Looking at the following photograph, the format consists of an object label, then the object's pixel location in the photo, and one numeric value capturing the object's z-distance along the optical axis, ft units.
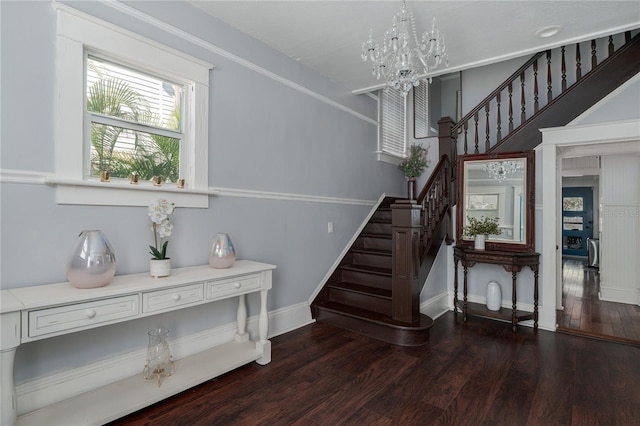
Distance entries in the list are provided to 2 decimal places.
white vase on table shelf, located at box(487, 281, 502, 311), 13.28
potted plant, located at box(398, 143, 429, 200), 17.30
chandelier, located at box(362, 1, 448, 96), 7.70
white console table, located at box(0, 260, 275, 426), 5.16
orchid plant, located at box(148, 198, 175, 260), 7.48
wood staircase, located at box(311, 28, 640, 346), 10.98
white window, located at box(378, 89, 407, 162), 16.72
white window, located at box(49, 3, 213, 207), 6.75
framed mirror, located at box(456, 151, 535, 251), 12.96
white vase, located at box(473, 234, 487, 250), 13.43
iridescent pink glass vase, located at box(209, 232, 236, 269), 8.45
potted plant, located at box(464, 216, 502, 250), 13.48
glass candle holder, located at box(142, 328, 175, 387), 7.39
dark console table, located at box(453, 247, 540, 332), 12.30
